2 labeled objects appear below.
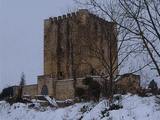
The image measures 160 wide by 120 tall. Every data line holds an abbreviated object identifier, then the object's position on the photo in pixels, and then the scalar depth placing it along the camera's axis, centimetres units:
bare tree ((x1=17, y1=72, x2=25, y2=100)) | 6074
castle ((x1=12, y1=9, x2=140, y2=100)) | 6134
